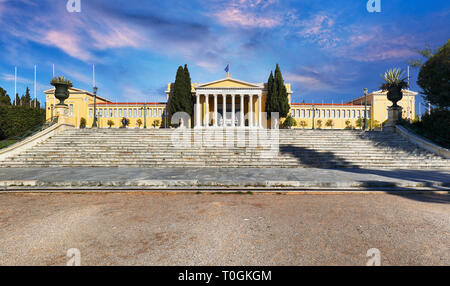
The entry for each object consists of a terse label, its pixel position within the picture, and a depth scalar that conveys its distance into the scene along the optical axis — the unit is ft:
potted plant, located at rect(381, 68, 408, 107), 64.64
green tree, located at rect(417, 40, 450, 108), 58.65
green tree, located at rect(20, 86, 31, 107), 229.39
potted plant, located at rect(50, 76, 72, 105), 62.59
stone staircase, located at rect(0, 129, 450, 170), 42.41
